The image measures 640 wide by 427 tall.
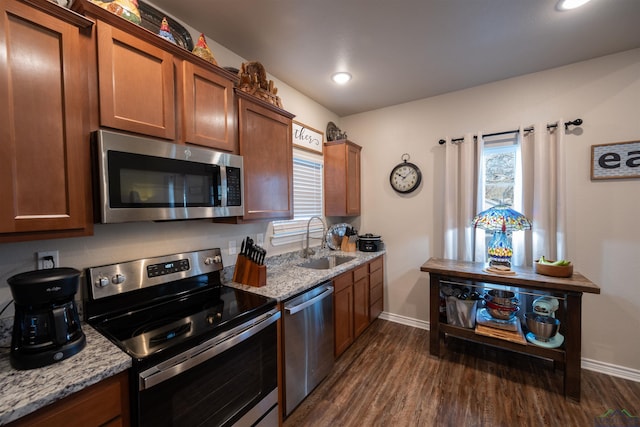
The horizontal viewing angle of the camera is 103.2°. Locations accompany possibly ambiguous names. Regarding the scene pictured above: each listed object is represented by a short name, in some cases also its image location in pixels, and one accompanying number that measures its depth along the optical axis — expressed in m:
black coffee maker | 0.90
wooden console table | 1.93
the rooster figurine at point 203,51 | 1.59
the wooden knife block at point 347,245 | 3.25
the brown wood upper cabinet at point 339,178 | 3.18
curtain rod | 2.31
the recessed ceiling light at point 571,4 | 1.61
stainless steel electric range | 1.03
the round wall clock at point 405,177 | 3.15
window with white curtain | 2.62
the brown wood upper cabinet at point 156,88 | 1.15
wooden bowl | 2.07
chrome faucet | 2.87
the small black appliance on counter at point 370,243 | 3.22
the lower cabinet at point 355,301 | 2.34
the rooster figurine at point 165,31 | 1.43
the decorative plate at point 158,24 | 1.50
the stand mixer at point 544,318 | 2.11
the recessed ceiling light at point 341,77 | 2.49
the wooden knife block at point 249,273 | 1.83
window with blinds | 2.65
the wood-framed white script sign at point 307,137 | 2.76
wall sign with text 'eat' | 2.15
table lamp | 2.23
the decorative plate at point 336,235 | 3.26
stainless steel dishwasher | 1.73
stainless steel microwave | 1.13
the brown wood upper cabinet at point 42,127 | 0.91
